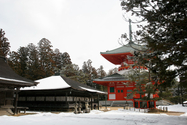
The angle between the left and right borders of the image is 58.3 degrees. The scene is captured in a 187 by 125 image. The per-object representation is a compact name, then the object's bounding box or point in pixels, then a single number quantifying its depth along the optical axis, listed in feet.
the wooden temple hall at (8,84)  36.04
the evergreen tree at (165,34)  22.02
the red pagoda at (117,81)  90.27
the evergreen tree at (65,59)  158.47
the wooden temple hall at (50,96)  49.06
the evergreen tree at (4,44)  116.26
